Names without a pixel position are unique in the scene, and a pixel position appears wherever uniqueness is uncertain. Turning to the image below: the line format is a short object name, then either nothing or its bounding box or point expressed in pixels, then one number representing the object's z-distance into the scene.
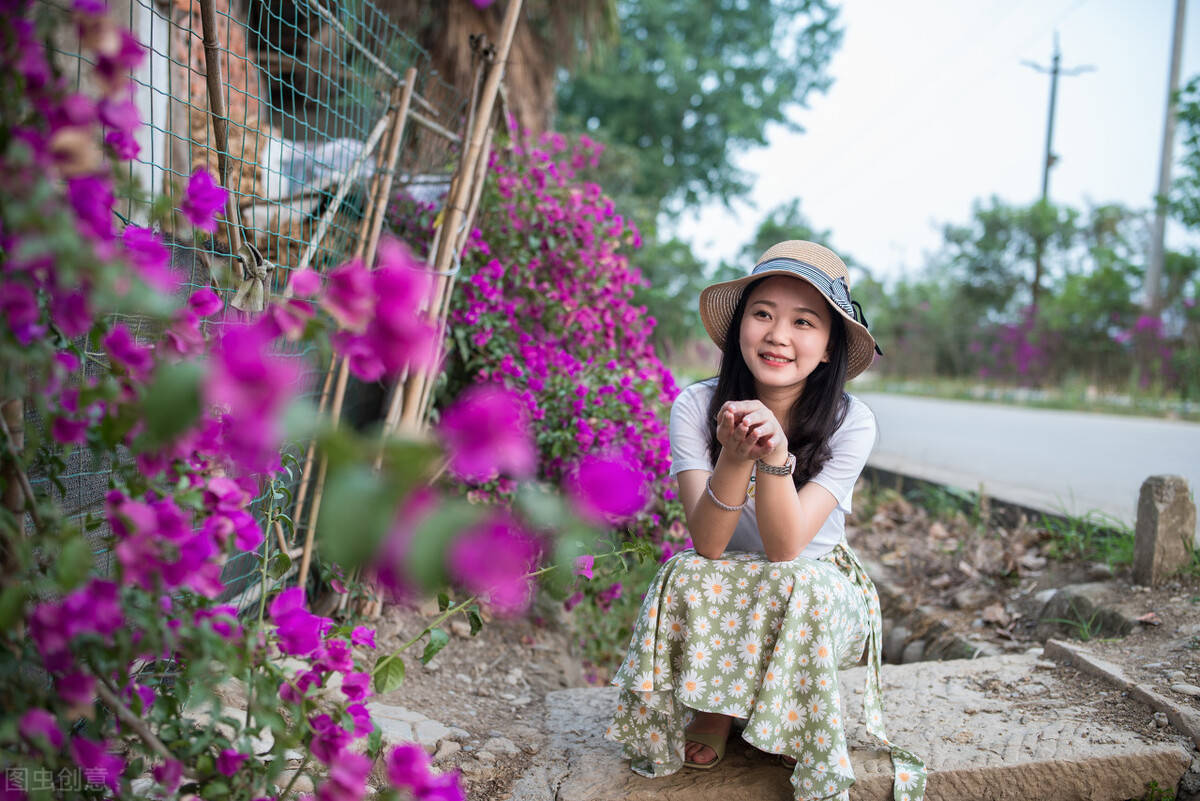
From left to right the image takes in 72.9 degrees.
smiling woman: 1.42
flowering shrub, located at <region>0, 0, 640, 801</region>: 0.49
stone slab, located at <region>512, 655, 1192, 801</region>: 1.49
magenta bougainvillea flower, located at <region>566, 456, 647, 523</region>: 0.60
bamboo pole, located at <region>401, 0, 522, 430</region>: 2.22
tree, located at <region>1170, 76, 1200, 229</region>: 6.14
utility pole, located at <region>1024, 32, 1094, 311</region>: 14.43
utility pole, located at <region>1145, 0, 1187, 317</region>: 10.55
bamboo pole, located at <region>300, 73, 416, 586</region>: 2.04
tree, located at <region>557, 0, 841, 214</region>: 12.12
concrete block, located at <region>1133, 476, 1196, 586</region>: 2.19
